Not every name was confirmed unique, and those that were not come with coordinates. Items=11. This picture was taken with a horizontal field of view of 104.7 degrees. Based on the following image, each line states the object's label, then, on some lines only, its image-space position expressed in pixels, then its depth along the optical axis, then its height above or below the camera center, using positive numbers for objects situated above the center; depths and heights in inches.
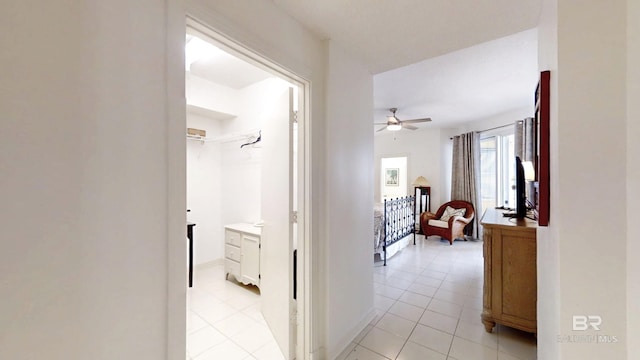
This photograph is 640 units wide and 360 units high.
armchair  205.0 -36.4
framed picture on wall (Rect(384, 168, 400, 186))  305.9 +3.4
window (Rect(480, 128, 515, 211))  199.0 +8.5
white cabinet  114.7 -35.7
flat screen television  93.2 -6.3
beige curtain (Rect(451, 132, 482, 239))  215.3 +7.2
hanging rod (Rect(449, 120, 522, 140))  192.5 +42.2
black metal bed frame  177.5 -32.5
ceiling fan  174.9 +40.9
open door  75.9 -15.2
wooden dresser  80.1 -32.0
